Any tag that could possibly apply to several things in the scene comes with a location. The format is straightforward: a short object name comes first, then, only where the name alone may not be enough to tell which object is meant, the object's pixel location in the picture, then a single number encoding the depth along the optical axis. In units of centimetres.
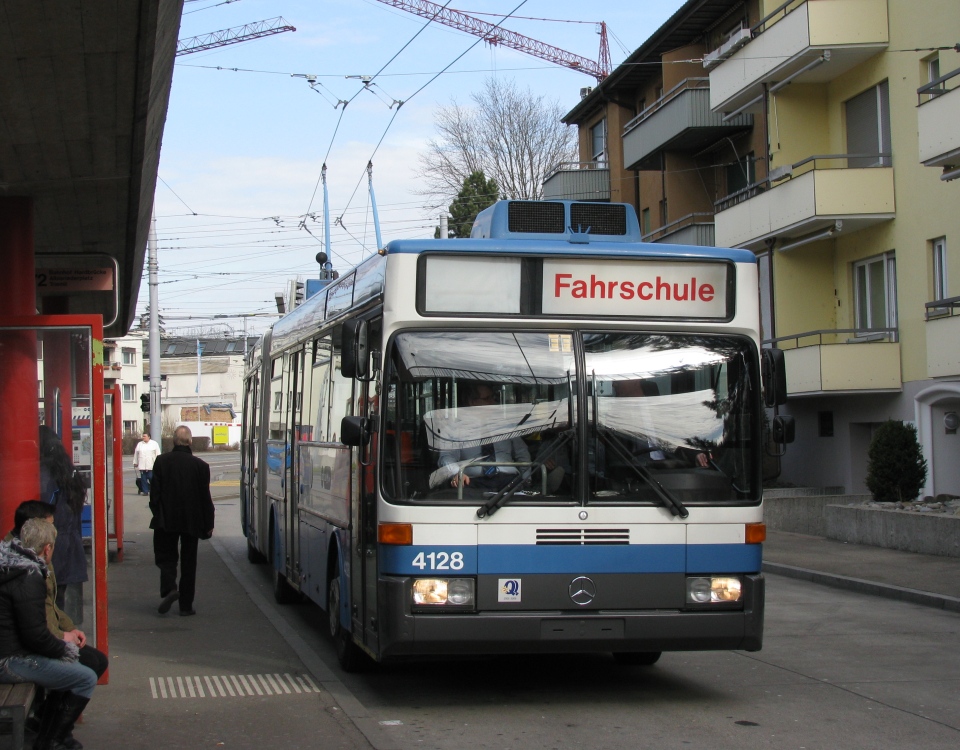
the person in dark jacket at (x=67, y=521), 799
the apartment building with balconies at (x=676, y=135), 2997
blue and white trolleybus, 716
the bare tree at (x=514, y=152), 5009
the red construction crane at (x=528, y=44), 6216
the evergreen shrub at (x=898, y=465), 1933
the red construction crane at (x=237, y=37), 5681
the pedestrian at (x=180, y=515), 1212
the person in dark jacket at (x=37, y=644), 598
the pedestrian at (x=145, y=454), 2759
